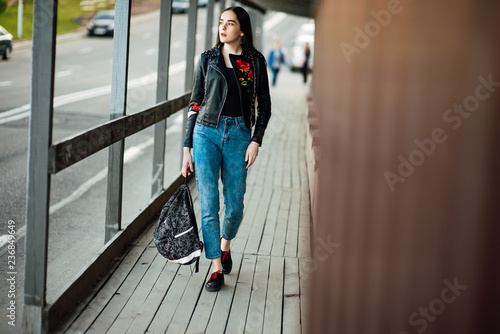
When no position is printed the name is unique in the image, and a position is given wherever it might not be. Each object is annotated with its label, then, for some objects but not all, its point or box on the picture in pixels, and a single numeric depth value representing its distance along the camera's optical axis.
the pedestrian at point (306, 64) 27.08
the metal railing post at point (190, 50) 8.16
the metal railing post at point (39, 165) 3.41
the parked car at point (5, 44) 23.73
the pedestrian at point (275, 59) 25.80
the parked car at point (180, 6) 44.00
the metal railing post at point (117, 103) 4.99
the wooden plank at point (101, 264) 3.88
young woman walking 4.31
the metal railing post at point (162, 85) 6.50
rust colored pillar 2.17
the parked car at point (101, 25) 35.94
